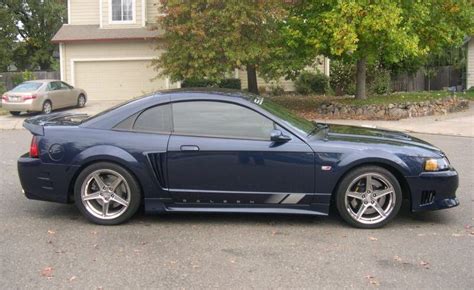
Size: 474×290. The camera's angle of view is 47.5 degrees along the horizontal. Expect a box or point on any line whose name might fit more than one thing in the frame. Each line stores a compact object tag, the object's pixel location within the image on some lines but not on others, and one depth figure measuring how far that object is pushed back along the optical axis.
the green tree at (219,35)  19.52
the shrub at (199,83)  25.27
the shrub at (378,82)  27.33
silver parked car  21.06
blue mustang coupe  5.55
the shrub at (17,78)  30.62
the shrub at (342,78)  28.09
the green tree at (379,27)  16.25
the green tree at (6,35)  40.44
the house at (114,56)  27.80
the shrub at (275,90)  27.89
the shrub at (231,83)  27.11
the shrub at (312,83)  27.53
